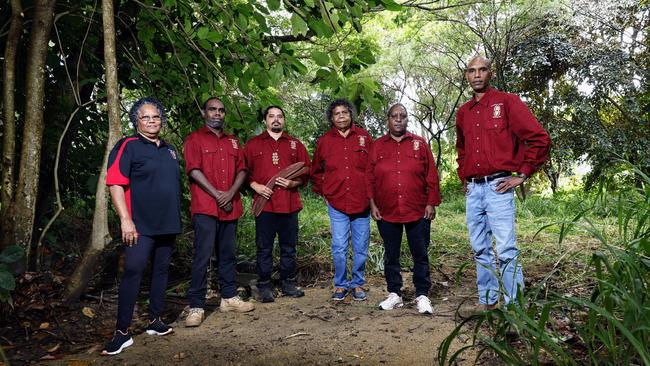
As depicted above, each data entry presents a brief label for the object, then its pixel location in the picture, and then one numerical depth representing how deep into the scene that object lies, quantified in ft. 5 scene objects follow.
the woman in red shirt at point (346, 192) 14.42
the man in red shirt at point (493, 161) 11.02
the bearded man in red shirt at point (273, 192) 14.60
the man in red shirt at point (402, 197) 13.12
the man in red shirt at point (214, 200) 13.01
